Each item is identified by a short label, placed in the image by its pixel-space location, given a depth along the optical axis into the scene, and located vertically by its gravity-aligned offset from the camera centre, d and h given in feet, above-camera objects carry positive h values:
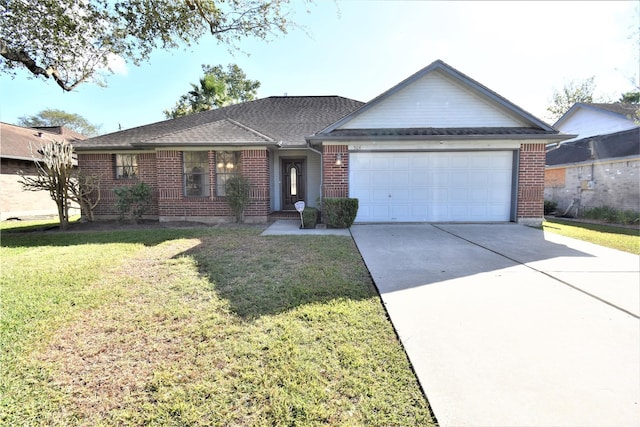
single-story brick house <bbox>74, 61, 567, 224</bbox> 31.42 +3.33
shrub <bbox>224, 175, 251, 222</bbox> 32.50 -0.50
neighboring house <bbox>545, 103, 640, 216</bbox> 40.47 +3.28
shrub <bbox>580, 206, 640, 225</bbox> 36.94 -3.77
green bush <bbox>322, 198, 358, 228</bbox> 29.86 -2.35
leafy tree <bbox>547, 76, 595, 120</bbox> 104.23 +33.53
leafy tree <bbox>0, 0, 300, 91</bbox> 28.27 +17.24
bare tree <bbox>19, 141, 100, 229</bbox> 30.17 +1.39
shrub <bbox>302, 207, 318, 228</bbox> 30.35 -2.99
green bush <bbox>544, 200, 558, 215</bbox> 49.21 -3.34
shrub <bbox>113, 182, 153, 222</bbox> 32.47 -1.14
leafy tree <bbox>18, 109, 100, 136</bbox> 124.98 +31.18
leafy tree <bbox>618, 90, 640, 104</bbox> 89.04 +27.85
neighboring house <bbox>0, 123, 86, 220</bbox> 44.11 +1.61
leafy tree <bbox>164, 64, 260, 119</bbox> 74.08 +26.72
